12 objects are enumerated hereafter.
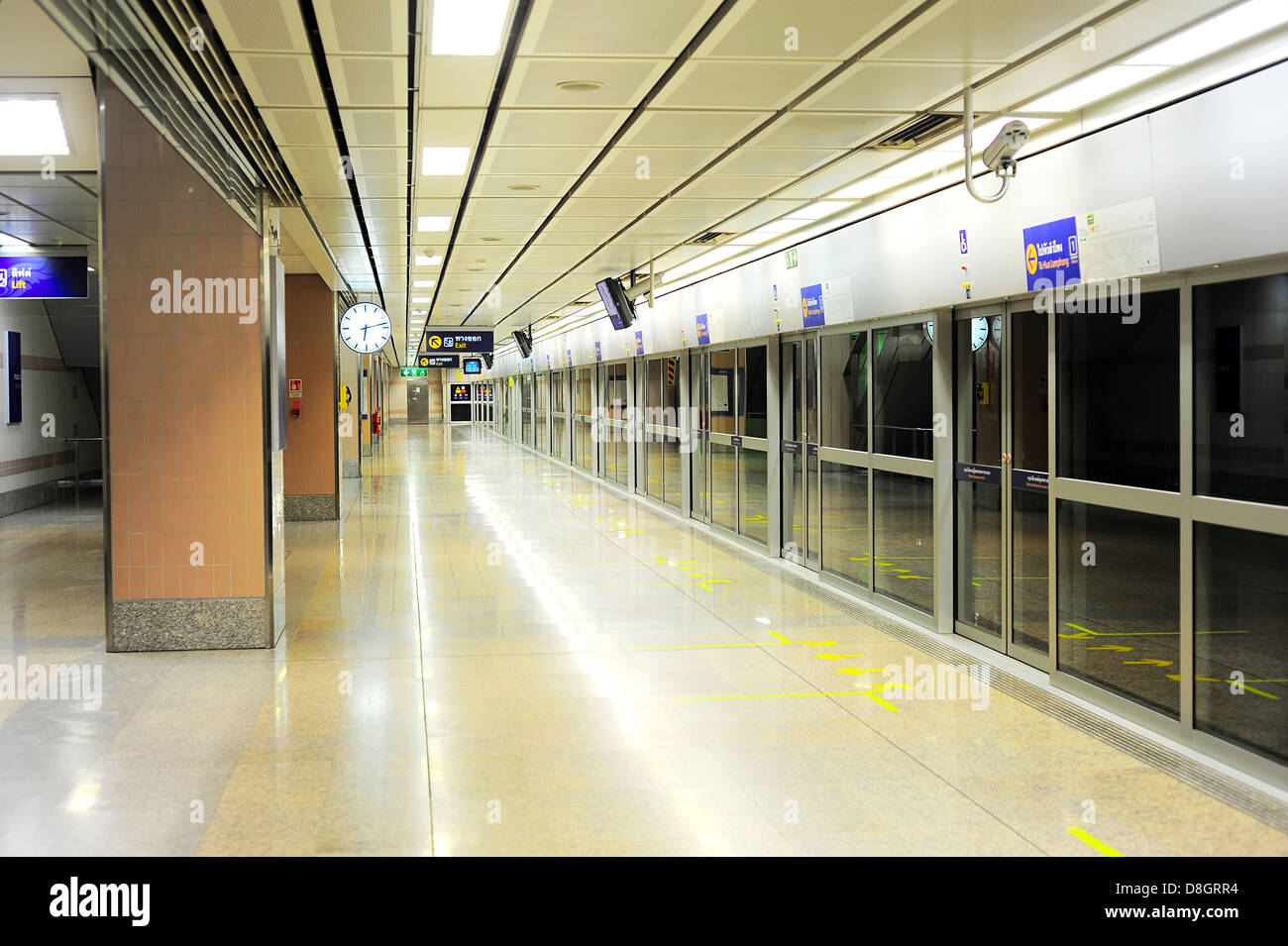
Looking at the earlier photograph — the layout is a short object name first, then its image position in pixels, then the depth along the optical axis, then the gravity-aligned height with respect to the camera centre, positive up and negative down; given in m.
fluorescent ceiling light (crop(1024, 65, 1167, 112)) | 5.04 +1.66
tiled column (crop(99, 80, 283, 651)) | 6.42 +0.22
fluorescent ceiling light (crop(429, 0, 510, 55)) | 4.14 +1.65
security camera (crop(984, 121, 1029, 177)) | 5.31 +1.38
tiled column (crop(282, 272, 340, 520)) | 13.41 +0.44
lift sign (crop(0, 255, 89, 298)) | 11.05 +1.72
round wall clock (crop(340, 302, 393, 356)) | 14.06 +1.46
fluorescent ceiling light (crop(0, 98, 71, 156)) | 6.41 +1.95
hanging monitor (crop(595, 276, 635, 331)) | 13.50 +1.69
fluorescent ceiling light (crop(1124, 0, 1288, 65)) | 4.24 +1.61
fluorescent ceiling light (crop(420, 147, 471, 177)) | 6.55 +1.72
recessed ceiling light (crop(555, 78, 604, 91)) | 5.12 +1.67
